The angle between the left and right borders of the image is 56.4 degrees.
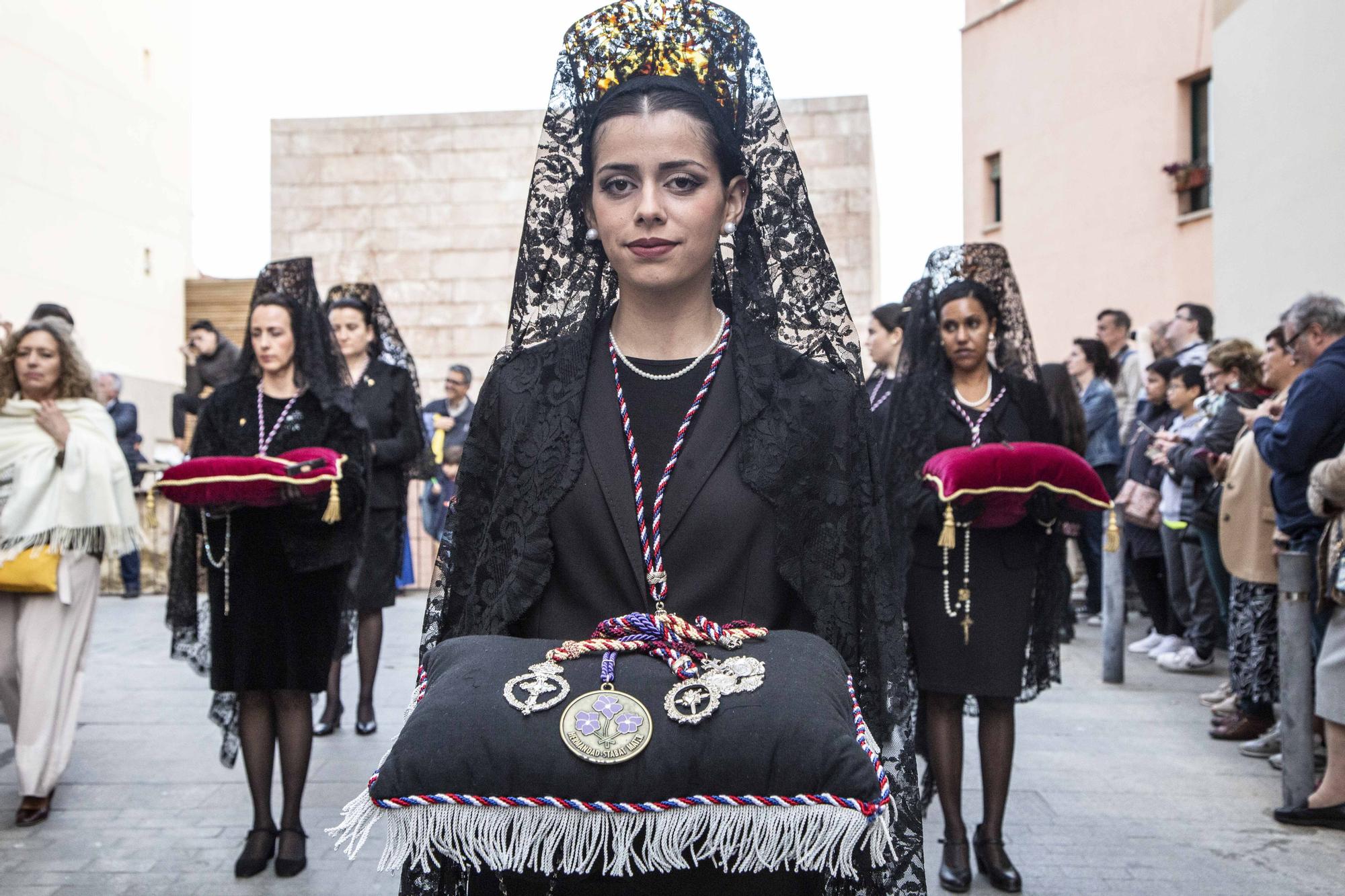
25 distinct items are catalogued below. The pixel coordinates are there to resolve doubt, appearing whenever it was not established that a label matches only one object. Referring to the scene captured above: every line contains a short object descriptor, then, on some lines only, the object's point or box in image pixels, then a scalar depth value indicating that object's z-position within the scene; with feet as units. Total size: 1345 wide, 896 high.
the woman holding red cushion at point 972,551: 15.62
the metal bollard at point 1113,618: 27.02
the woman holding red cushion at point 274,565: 16.02
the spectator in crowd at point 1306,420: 18.89
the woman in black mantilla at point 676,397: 7.15
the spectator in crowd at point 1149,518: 30.19
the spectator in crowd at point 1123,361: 36.06
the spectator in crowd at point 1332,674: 17.38
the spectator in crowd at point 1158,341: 33.78
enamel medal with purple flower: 5.67
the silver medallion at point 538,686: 5.86
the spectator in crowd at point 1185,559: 27.63
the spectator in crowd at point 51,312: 25.34
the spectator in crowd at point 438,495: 36.50
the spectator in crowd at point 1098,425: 33.83
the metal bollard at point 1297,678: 18.07
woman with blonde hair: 18.47
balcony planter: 59.06
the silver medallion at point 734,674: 5.95
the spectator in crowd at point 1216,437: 24.43
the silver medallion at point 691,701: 5.77
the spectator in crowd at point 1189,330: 31.65
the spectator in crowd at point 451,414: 38.09
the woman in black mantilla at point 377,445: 23.21
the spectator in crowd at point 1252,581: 21.15
